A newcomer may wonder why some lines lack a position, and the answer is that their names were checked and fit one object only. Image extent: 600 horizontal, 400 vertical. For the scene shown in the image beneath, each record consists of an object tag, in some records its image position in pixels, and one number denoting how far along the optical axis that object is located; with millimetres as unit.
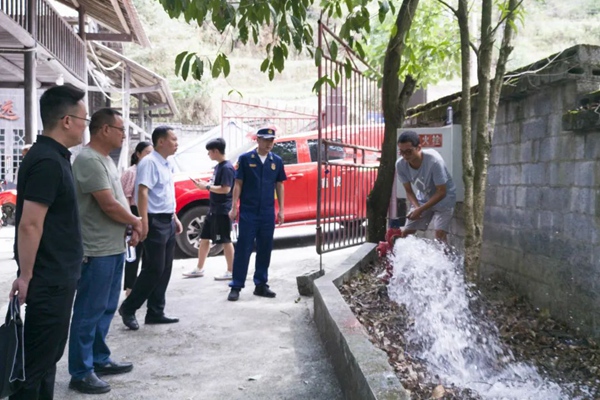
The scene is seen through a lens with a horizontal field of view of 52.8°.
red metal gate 7203
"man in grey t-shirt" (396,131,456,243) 5992
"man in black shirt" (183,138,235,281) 7395
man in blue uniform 6562
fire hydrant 6602
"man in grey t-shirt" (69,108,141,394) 3857
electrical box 6691
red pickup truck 9430
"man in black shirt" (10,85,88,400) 2996
